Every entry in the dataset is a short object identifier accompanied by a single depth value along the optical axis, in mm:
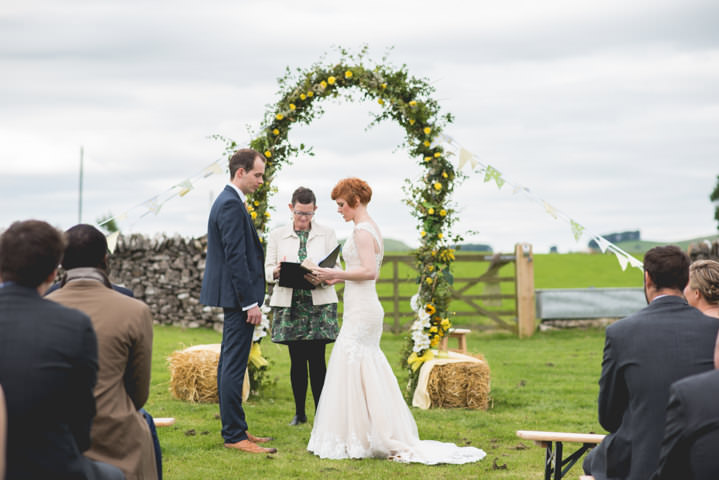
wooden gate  16562
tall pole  47844
